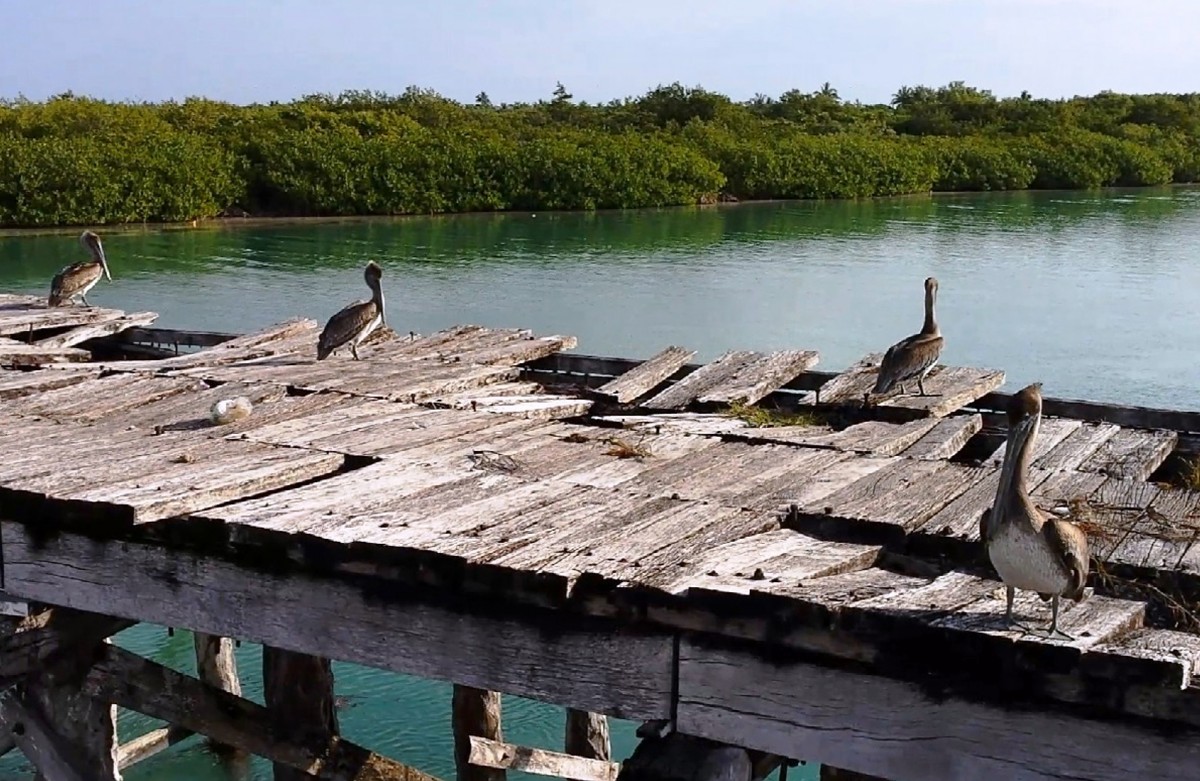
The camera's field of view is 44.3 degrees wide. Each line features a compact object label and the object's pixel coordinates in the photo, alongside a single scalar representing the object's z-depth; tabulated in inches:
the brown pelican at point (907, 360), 335.6
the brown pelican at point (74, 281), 569.0
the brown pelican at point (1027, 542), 167.3
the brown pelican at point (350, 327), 406.3
